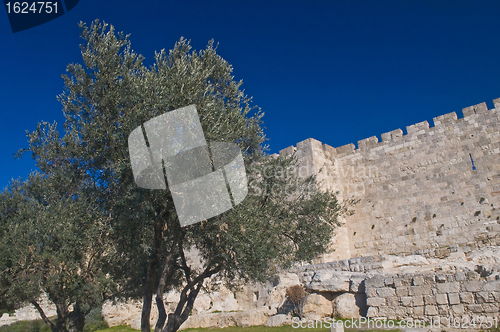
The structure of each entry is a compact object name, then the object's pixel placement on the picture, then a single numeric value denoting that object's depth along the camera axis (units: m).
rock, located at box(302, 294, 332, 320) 11.93
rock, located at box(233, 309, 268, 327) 13.41
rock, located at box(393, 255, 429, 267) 12.62
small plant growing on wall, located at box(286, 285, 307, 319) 12.36
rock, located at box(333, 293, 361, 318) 11.44
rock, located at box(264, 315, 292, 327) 12.30
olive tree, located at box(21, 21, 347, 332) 8.23
